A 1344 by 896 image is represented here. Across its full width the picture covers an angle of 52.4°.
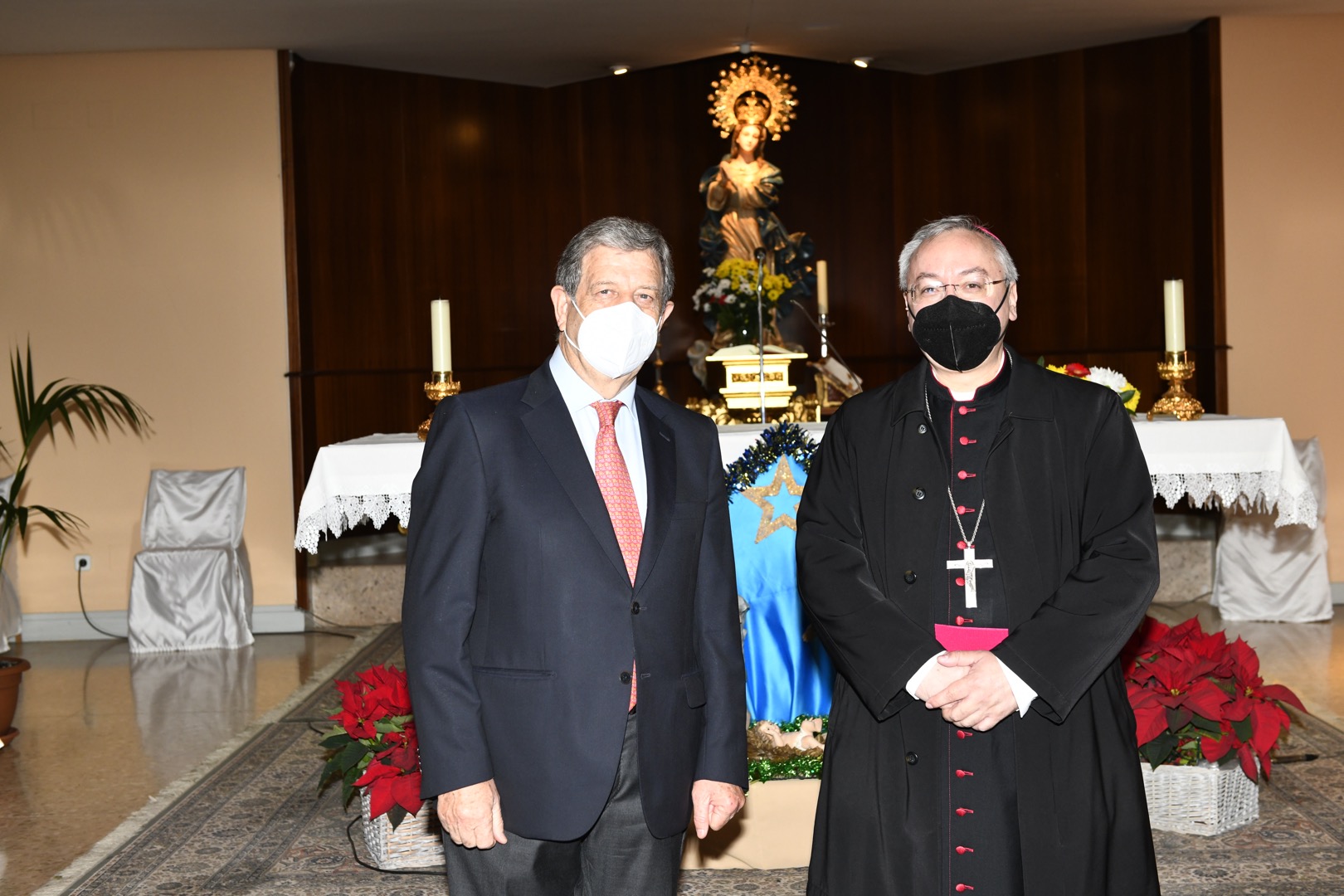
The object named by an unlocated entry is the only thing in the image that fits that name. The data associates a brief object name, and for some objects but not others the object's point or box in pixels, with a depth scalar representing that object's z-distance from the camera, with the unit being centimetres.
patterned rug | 341
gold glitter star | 394
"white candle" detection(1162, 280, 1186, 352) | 461
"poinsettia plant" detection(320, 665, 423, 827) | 348
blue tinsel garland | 392
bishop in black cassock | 210
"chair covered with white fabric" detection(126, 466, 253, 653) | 704
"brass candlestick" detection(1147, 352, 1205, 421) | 461
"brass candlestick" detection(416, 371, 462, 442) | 452
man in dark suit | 196
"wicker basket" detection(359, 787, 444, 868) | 362
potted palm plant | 708
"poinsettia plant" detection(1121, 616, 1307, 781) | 359
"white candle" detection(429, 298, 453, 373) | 452
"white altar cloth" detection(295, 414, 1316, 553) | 425
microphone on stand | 472
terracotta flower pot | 507
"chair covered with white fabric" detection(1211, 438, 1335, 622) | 687
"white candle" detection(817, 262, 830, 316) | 619
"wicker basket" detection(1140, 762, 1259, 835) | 366
